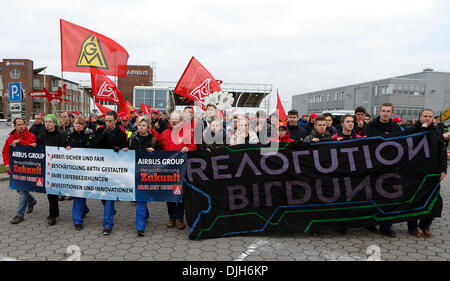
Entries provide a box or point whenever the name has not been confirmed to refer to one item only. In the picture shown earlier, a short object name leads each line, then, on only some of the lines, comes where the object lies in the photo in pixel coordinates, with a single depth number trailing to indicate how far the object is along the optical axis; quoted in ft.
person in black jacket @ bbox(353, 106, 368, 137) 18.87
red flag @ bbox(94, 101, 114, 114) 28.90
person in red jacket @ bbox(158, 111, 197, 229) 15.65
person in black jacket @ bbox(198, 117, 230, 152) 15.99
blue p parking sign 28.55
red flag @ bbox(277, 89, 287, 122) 19.01
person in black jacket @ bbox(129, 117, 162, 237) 14.97
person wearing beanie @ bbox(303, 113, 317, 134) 29.16
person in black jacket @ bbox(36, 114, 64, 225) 16.14
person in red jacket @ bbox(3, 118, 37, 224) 16.37
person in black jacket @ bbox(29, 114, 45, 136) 19.04
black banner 14.39
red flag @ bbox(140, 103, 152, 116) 38.83
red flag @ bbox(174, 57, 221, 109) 23.82
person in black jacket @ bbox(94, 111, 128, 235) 15.15
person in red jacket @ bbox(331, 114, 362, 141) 15.33
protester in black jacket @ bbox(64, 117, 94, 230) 15.29
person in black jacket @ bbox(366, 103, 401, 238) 15.38
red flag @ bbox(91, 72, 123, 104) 22.47
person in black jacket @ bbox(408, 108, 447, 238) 14.55
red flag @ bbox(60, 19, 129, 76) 20.38
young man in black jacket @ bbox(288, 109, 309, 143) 19.49
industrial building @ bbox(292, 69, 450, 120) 157.69
